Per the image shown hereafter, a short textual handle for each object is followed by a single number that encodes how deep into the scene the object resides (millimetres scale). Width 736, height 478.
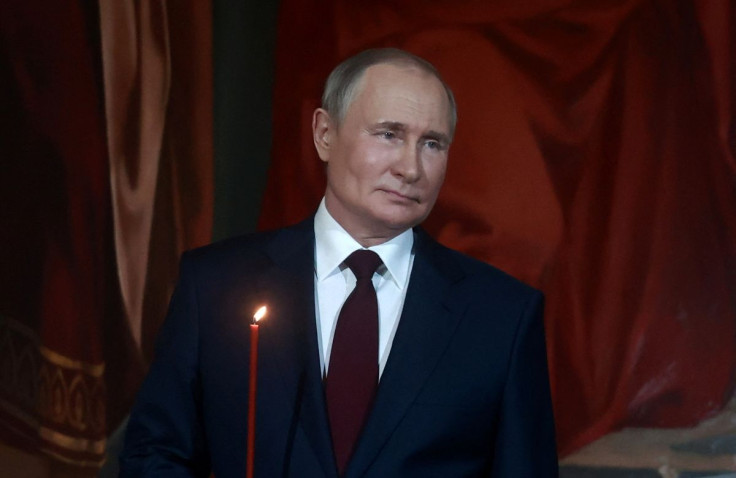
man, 5099
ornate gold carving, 5626
